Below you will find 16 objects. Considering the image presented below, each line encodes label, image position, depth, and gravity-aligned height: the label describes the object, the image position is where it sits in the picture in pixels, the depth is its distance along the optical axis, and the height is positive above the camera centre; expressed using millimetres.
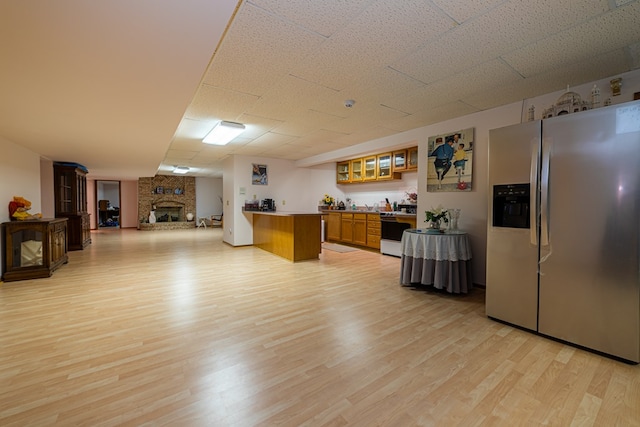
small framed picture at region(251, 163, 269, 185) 6875 +819
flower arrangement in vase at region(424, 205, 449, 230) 3576 -123
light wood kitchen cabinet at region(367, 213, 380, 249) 5953 -525
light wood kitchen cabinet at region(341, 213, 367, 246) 6309 -519
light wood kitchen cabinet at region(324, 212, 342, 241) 7074 -482
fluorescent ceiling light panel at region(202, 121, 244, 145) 4125 +1245
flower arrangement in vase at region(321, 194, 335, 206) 7617 +201
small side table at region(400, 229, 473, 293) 3262 -663
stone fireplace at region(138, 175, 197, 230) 11406 +221
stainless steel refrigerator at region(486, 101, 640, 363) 1921 -150
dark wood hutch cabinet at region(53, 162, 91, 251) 6238 +93
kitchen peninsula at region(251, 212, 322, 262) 5047 -567
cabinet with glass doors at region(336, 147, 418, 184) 5547 +978
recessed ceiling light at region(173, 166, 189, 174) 9095 +1325
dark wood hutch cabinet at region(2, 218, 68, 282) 3801 -671
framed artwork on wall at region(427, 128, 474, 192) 3777 +705
